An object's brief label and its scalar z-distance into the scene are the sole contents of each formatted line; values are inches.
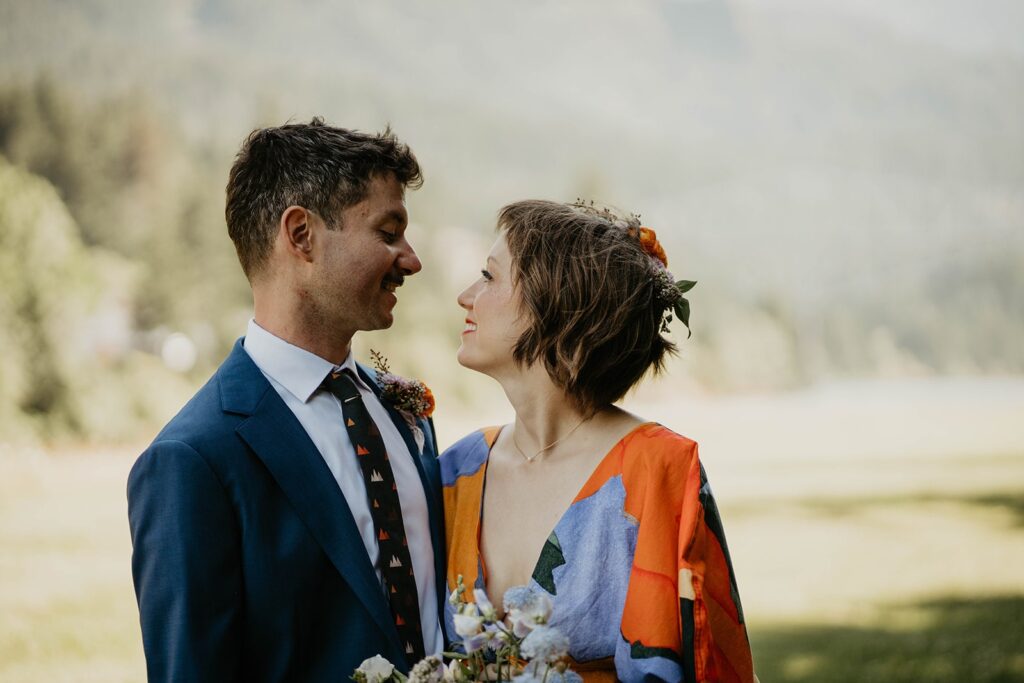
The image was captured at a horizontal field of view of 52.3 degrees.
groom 73.5
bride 82.6
